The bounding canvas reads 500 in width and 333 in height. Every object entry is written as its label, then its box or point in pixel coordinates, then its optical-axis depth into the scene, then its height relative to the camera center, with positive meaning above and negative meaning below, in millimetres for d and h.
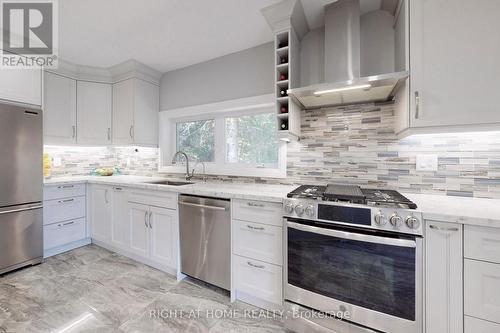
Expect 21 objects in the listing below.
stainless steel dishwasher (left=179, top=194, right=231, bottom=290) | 1830 -658
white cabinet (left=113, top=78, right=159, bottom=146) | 2895 +764
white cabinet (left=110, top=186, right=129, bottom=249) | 2518 -647
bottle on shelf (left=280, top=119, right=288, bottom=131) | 1871 +369
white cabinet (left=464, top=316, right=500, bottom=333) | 1071 -822
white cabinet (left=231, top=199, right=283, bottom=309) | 1616 -688
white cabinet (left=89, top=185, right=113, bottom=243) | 2697 -596
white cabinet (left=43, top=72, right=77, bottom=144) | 2693 +748
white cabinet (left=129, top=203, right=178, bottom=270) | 2135 -721
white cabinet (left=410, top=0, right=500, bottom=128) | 1256 +642
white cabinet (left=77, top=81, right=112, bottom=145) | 3016 +777
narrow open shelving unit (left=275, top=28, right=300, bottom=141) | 1810 +747
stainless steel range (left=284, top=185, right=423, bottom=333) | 1191 -592
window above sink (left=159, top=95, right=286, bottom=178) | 2395 +363
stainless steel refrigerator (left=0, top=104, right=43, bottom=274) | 2127 -214
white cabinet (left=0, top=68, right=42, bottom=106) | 2127 +852
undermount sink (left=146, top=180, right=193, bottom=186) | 2583 -203
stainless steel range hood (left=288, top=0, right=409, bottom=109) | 1604 +843
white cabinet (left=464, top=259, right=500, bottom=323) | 1066 -633
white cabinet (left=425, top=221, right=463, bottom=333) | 1122 -602
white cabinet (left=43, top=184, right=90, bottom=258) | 2551 -659
